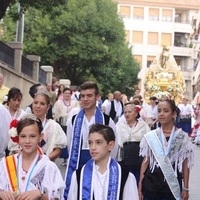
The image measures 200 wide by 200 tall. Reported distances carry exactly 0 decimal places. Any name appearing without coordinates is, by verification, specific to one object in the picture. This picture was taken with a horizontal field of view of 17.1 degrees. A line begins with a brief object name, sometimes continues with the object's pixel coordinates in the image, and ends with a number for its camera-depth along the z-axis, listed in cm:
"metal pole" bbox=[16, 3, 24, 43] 2949
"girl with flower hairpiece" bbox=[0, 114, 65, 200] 547
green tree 4753
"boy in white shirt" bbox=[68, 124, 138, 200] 550
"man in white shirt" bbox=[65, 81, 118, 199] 739
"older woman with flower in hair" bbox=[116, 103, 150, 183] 879
